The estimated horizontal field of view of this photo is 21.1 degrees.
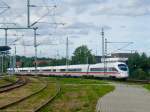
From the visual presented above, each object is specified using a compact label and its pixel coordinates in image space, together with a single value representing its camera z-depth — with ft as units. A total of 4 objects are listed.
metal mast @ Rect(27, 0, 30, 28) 108.10
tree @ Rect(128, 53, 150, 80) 225.24
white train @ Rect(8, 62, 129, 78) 204.23
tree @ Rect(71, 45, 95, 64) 450.15
